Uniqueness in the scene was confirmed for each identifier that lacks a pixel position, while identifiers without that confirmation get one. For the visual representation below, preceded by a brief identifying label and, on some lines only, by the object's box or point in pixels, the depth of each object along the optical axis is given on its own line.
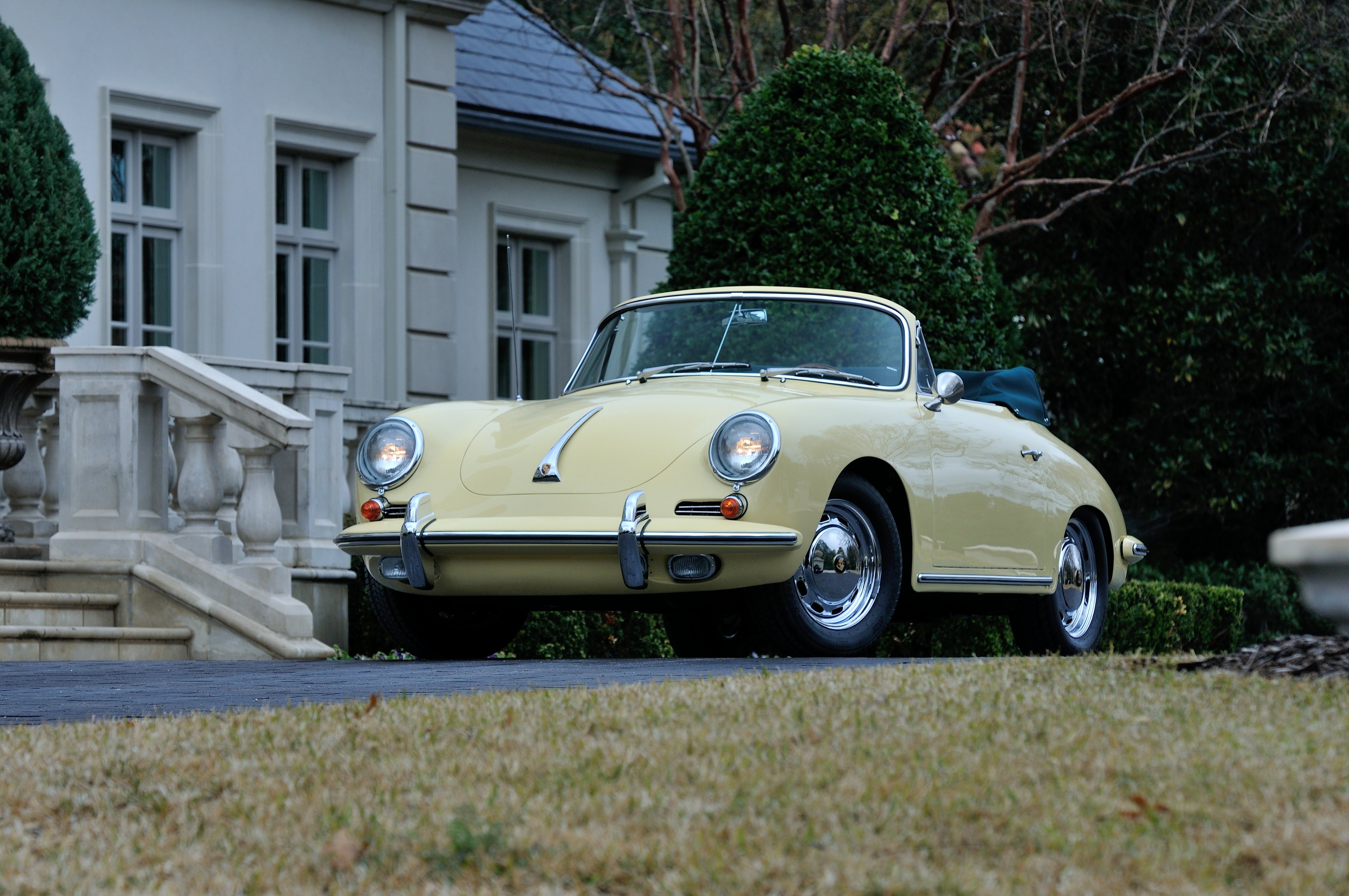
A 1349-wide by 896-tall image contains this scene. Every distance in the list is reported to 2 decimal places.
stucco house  18.80
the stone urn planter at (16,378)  19.52
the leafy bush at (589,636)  19.87
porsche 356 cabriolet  13.98
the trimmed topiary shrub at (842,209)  24.02
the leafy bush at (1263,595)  36.87
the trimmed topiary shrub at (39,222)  20.22
